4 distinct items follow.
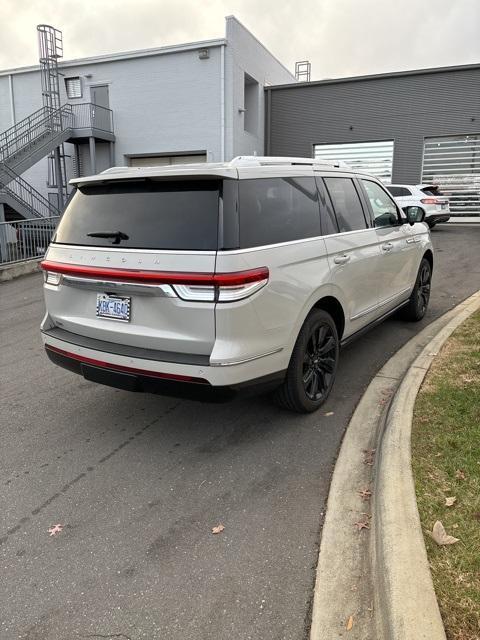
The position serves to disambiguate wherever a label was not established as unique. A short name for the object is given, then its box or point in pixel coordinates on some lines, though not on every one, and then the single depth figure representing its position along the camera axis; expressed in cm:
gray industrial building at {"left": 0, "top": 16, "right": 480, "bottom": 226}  1977
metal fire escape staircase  1844
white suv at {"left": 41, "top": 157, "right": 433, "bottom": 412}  318
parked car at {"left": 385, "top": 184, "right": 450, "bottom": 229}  1677
